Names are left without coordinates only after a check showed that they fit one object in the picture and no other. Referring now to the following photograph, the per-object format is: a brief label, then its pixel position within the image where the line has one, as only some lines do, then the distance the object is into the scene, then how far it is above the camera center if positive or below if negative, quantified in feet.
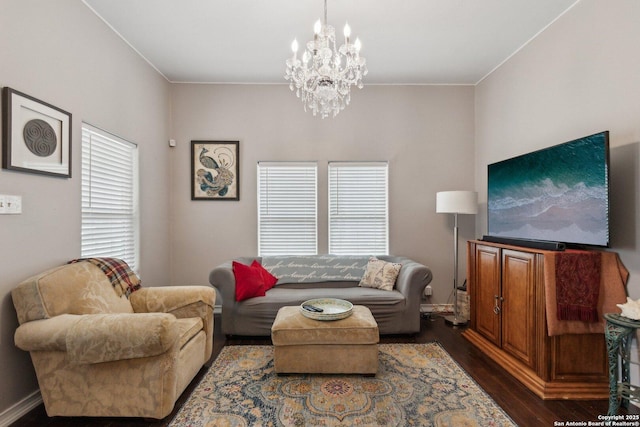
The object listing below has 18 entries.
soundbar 7.30 -0.72
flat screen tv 6.82 +0.57
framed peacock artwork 13.24 +1.97
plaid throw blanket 7.66 -1.54
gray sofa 10.37 -3.01
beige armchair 5.76 -2.61
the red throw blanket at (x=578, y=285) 7.00 -1.58
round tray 8.03 -2.62
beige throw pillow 11.41 -2.26
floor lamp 11.50 +0.42
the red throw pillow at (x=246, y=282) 10.37 -2.31
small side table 6.04 -2.83
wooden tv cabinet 7.15 -3.11
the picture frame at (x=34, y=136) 6.17 +1.77
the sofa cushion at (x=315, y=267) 12.06 -2.08
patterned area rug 6.35 -4.22
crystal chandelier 7.15 +3.66
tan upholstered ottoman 7.82 -3.39
